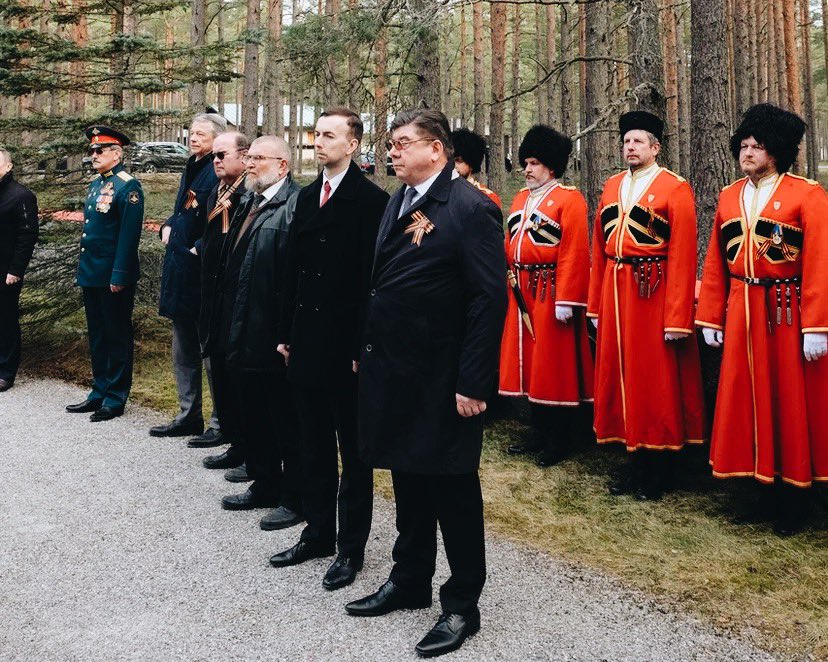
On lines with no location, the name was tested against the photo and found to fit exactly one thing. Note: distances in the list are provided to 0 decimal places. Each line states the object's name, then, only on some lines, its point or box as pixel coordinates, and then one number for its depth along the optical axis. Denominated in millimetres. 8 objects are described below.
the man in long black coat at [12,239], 7750
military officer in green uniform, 6750
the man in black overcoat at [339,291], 3920
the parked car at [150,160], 9539
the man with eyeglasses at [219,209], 5133
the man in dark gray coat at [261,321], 4531
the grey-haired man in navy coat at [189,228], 6004
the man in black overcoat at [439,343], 3203
